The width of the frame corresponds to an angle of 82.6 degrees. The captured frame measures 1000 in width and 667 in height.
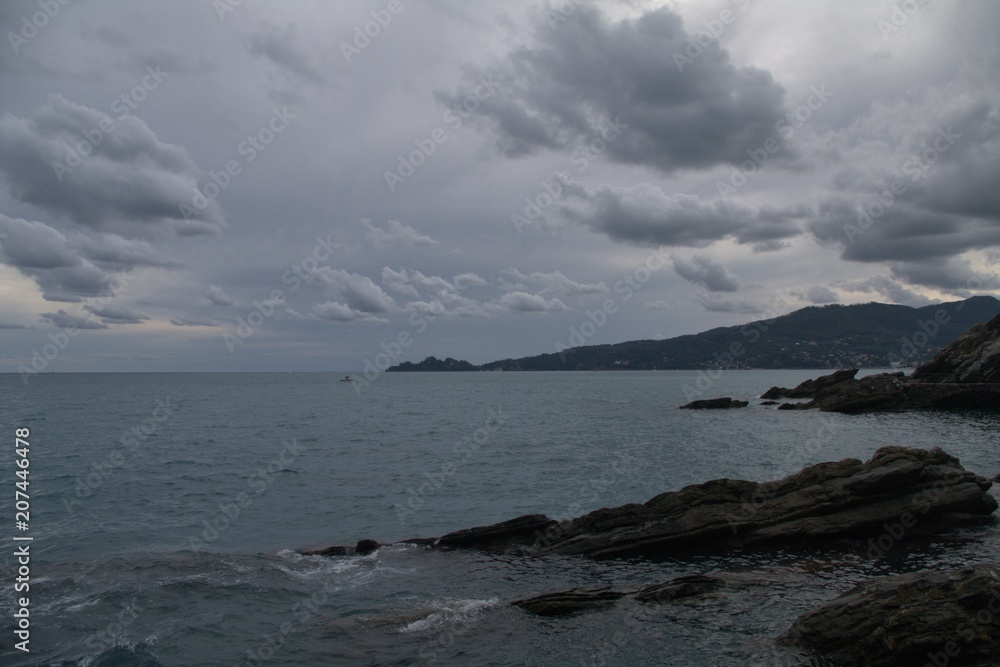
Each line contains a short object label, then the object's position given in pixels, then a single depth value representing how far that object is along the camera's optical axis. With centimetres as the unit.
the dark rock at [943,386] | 7706
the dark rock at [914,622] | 1340
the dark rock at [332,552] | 2678
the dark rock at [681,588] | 1947
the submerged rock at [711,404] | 9743
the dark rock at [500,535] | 2716
